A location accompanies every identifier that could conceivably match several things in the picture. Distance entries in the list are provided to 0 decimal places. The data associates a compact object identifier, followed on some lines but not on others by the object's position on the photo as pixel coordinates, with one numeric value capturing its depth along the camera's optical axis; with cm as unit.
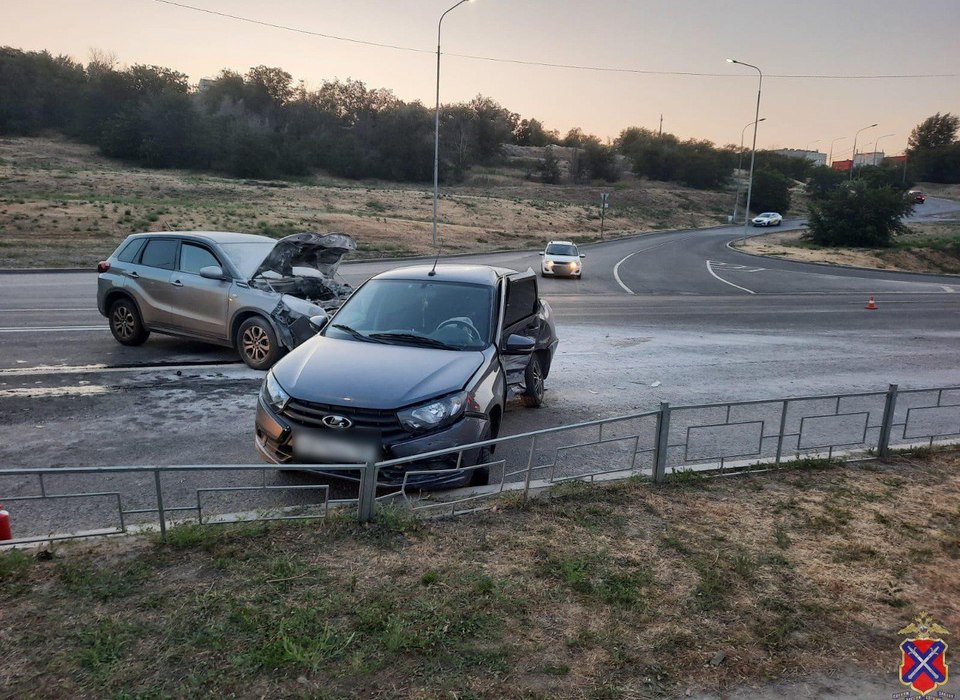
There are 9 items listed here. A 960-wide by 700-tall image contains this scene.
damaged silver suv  905
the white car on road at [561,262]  2550
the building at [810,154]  18569
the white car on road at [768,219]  7000
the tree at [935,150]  12169
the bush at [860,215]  4819
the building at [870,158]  15481
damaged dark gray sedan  490
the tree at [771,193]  9081
